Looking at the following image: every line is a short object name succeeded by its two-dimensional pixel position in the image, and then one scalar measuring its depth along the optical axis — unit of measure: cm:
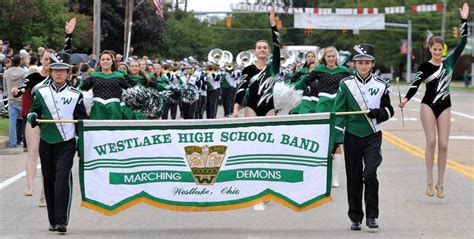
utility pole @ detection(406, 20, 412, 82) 10231
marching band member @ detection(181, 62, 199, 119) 2100
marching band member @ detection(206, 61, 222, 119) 3500
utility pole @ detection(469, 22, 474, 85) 7552
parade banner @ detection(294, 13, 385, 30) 8488
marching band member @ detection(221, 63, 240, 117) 3997
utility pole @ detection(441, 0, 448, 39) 9421
